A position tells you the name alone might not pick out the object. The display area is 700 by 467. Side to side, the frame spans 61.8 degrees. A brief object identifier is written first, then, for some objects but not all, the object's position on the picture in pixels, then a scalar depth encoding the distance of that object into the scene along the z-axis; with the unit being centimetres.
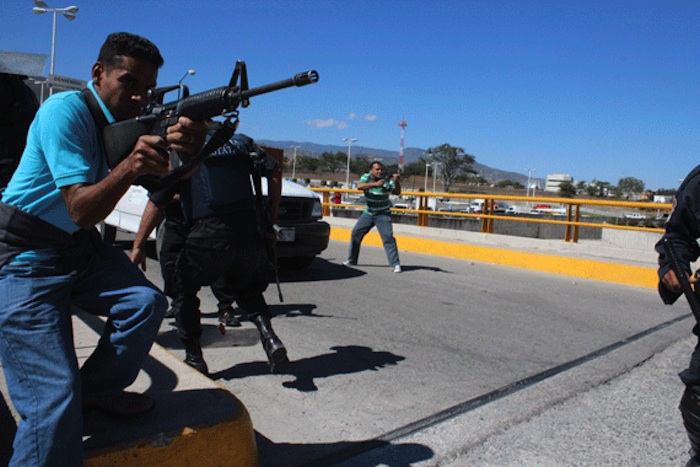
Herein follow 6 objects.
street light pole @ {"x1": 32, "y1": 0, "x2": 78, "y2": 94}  3005
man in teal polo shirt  188
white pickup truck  774
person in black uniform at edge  253
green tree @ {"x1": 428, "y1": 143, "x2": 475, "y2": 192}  10612
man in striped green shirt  925
